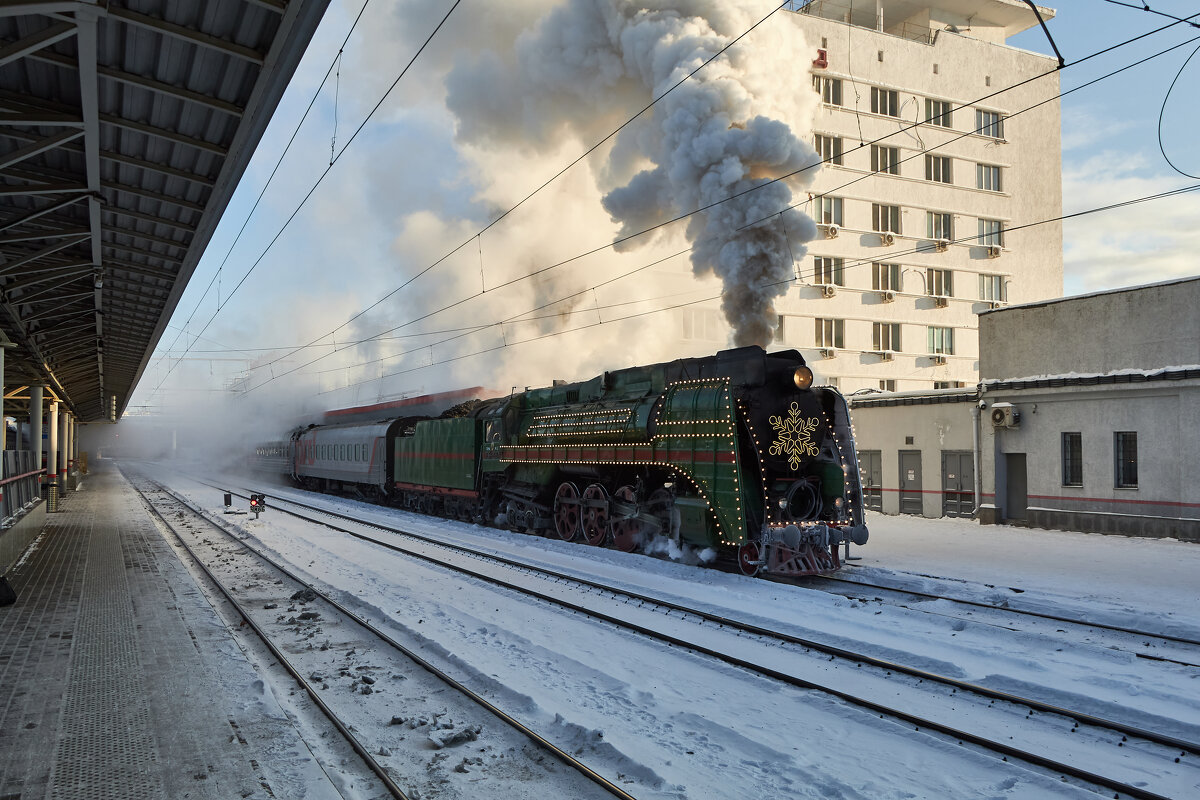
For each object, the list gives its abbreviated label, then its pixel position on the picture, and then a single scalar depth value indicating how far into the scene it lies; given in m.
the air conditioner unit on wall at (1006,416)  17.92
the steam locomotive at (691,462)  10.48
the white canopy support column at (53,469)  21.42
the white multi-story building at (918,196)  31.08
